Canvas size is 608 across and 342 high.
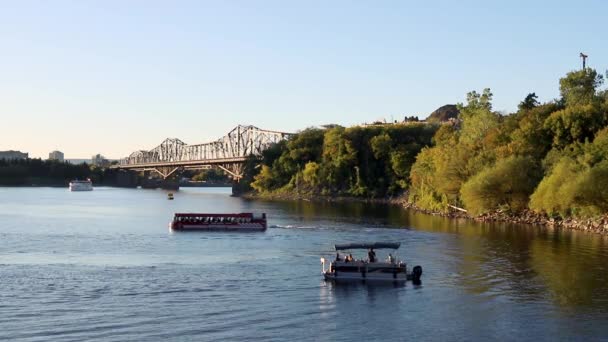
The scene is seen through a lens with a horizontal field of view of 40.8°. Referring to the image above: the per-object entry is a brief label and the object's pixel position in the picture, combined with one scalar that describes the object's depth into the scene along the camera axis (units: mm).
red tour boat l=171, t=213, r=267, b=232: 75850
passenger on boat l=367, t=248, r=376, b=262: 44594
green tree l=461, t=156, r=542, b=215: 81812
